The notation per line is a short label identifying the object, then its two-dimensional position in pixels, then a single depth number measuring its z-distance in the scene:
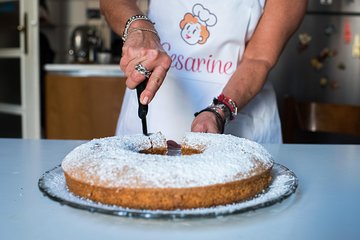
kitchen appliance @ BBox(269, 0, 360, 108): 2.80
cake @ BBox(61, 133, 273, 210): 0.53
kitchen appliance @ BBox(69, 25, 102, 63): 3.18
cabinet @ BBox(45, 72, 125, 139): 2.74
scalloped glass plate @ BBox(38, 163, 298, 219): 0.49
